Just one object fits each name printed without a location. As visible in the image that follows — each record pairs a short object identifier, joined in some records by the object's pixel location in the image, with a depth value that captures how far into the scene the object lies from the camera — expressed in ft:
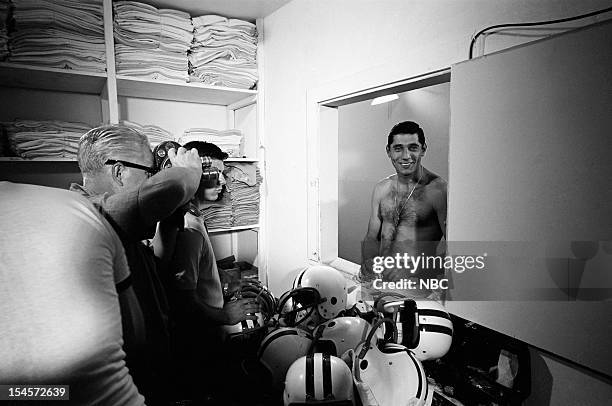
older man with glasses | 3.10
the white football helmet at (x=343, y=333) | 4.35
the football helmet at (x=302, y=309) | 5.08
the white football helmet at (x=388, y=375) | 3.56
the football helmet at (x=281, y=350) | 4.32
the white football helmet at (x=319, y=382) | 3.57
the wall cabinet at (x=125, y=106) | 6.15
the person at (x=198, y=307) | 4.53
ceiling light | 9.39
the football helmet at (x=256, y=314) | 4.88
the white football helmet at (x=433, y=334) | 3.97
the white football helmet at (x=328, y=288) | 5.12
